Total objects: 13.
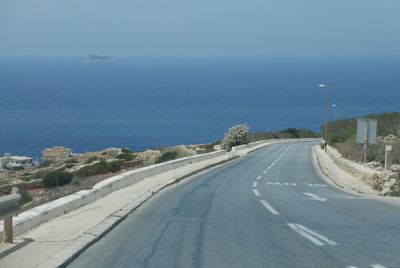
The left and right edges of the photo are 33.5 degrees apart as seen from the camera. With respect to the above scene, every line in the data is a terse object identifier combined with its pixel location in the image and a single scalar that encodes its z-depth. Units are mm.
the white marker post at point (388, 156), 25203
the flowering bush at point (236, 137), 68438
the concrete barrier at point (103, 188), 11447
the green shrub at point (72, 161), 64656
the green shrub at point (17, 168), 66281
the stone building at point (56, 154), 80188
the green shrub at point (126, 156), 57203
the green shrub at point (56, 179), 33731
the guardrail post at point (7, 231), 9695
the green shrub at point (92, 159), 62022
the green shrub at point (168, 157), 46094
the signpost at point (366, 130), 26516
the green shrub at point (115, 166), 39750
